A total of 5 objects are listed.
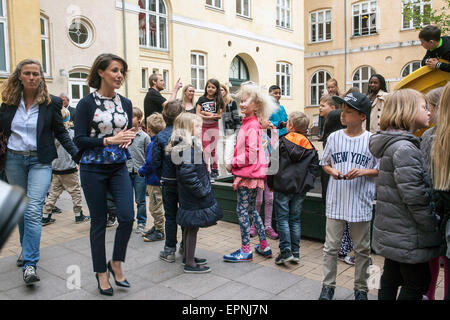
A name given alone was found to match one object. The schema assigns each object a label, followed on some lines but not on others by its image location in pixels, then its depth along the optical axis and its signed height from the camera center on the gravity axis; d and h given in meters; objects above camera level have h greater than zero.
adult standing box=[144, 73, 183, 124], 6.59 +0.63
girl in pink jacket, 4.27 -0.28
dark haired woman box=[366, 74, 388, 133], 5.64 +0.45
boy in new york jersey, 3.27 -0.55
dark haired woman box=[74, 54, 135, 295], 3.47 -0.18
